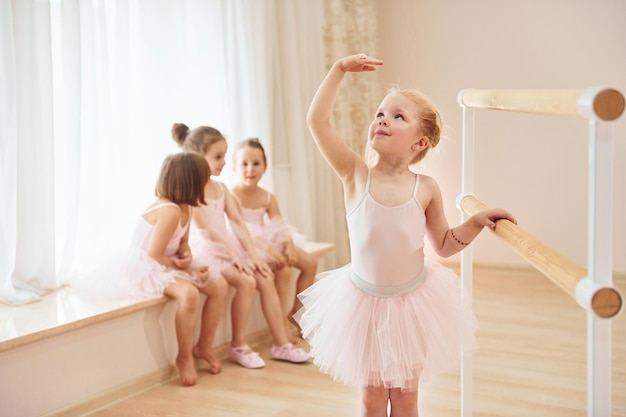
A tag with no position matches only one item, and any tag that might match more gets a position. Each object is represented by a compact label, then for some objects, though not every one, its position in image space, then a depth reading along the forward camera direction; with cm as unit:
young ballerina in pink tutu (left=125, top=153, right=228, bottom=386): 288
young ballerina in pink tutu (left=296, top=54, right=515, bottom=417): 186
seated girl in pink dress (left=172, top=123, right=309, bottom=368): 315
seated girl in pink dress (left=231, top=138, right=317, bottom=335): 339
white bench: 241
